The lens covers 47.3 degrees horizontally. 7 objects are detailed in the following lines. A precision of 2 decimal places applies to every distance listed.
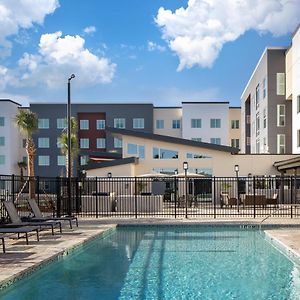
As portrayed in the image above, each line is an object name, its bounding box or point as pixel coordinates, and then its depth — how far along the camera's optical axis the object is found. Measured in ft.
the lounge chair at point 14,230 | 26.21
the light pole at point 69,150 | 47.90
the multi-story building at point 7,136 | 142.58
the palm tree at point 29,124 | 87.31
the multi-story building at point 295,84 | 85.68
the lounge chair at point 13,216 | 30.34
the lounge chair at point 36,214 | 35.33
